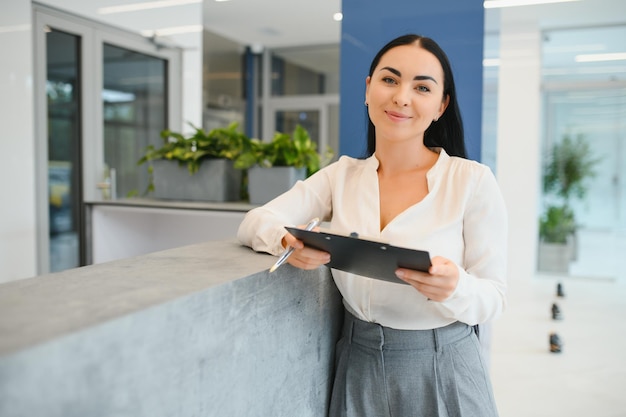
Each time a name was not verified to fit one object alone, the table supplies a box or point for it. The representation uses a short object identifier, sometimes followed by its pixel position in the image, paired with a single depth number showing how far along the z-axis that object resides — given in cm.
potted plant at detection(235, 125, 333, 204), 272
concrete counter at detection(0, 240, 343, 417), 73
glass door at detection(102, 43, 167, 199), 474
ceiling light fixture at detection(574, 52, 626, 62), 635
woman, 136
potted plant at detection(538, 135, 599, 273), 696
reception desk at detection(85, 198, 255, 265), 274
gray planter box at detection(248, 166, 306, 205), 271
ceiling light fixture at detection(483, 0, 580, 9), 237
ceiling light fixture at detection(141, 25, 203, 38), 509
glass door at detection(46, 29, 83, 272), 420
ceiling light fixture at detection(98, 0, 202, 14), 462
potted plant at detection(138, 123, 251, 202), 288
